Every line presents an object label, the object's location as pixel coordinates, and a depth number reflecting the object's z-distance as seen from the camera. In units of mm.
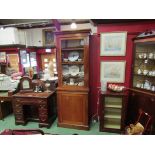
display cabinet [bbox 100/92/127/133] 2605
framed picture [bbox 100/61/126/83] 2818
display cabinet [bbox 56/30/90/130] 2646
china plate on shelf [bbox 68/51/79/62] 2807
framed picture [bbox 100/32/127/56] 2699
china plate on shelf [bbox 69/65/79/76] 2901
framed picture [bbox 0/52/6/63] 6248
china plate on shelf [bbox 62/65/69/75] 2852
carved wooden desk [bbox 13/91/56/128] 2812
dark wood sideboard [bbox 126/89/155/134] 2331
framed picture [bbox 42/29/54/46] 6363
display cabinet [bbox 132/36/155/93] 2467
